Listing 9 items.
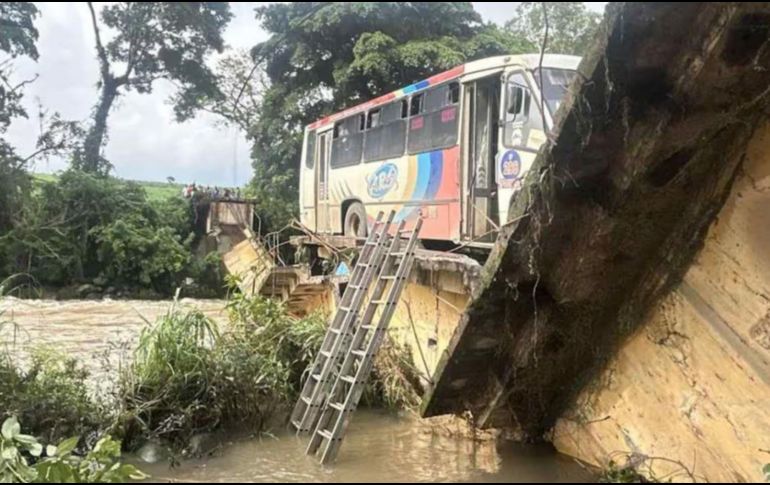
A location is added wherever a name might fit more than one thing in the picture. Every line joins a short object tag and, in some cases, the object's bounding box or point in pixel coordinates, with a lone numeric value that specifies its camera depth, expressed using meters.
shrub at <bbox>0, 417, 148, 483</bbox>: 4.01
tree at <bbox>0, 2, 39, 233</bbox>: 16.61
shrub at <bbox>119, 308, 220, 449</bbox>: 5.86
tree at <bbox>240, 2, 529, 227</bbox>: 17.81
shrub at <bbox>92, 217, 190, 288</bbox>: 20.42
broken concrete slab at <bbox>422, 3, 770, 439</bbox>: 3.48
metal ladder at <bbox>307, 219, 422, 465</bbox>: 5.50
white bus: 7.19
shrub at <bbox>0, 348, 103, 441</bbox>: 5.54
